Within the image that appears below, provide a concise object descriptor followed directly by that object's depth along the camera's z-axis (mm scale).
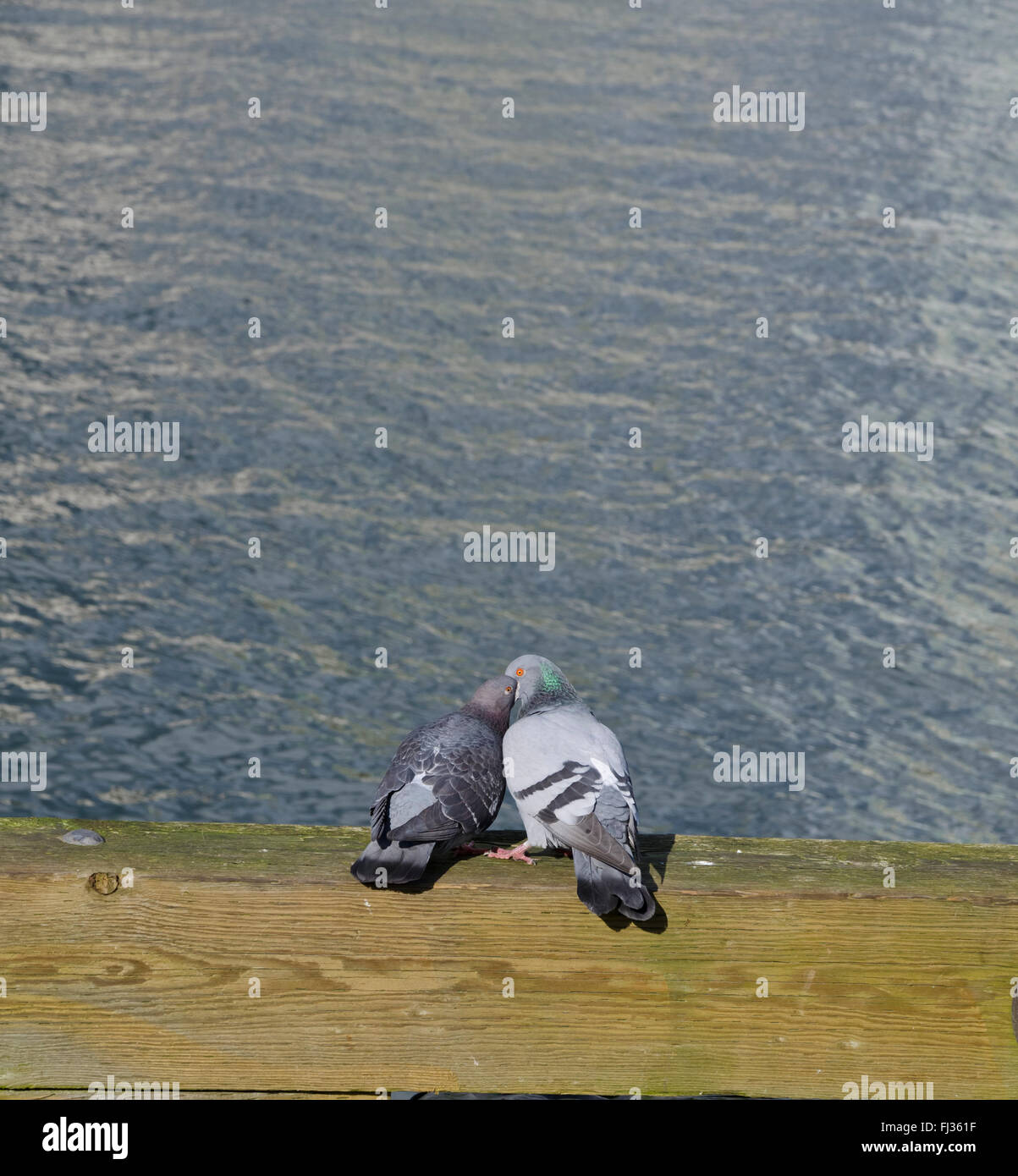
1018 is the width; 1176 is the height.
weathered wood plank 5367
